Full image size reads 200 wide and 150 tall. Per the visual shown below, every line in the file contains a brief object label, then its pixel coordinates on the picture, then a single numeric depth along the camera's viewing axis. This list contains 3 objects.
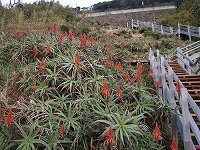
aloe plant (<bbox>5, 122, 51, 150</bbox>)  2.42
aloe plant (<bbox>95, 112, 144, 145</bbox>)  2.67
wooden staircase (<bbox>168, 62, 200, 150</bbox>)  4.59
